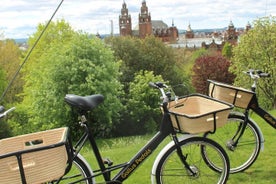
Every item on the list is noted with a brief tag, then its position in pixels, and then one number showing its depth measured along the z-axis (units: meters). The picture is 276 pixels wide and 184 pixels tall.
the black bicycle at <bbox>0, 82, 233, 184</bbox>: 2.80
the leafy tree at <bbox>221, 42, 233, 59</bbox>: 45.50
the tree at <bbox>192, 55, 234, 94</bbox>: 31.53
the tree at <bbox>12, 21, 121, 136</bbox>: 16.02
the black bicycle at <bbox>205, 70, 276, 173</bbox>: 3.58
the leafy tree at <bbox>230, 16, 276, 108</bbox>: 19.50
